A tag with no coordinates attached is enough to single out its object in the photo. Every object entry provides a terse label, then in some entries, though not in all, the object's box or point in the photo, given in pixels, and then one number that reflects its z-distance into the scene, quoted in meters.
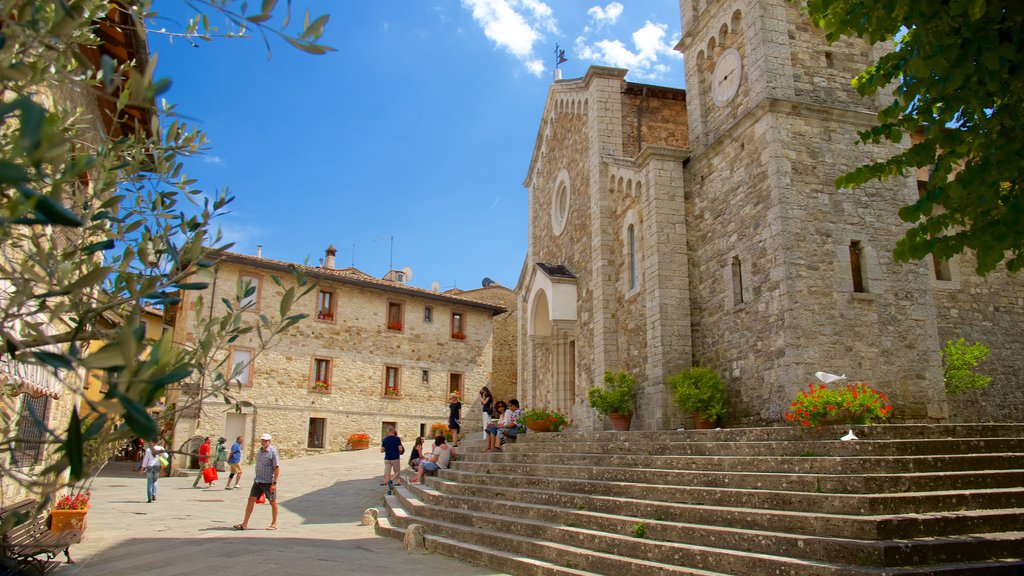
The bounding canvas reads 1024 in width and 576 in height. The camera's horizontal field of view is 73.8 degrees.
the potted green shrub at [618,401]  14.12
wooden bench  6.55
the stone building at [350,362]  25.58
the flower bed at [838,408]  8.59
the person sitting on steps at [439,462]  14.04
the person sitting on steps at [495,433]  14.09
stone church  11.02
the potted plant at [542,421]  15.21
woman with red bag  18.89
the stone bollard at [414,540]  9.55
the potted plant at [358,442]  27.64
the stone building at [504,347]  34.97
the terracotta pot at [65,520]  9.43
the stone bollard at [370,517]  12.27
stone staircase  5.59
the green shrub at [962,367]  11.40
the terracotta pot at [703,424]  12.18
